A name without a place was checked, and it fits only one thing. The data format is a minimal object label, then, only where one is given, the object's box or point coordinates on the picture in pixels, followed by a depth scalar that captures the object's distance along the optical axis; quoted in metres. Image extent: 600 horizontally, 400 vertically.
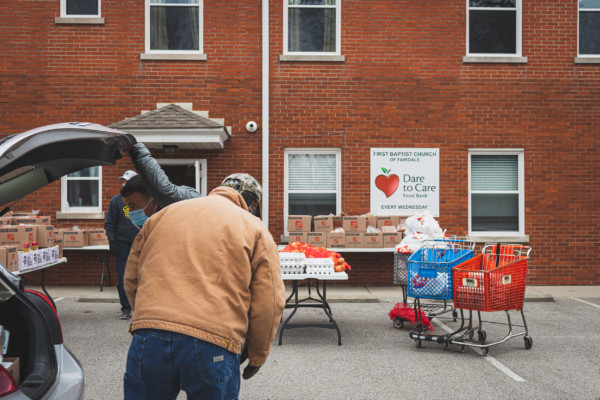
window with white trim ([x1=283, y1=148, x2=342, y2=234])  11.34
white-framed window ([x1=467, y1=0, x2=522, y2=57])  11.59
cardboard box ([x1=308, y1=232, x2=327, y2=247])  10.59
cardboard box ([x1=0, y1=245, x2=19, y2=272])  6.66
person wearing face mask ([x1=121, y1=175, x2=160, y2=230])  4.73
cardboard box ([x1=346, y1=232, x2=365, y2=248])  10.57
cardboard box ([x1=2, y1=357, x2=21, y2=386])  2.83
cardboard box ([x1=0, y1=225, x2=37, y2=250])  7.33
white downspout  11.01
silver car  2.59
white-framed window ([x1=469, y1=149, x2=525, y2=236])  11.50
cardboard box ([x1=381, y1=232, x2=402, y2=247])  10.59
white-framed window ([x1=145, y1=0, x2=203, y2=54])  11.24
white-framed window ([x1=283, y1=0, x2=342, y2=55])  11.35
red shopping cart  6.01
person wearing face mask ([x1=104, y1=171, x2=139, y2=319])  7.88
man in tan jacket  2.39
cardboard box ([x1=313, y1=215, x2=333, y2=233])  10.76
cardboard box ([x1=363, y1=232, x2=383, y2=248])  10.58
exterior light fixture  10.41
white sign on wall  11.22
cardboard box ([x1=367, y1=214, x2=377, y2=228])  10.84
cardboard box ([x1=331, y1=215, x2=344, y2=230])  10.95
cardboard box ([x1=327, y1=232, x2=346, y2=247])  10.56
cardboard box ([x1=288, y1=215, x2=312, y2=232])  10.70
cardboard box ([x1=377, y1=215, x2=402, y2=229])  10.87
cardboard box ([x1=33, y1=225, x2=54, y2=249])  7.84
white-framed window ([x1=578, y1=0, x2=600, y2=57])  11.73
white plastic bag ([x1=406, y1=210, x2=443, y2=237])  8.14
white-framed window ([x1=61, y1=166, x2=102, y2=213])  11.13
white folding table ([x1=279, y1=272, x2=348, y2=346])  6.67
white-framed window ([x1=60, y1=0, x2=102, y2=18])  11.14
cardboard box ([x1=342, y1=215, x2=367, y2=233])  10.68
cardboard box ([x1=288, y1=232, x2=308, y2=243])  10.59
